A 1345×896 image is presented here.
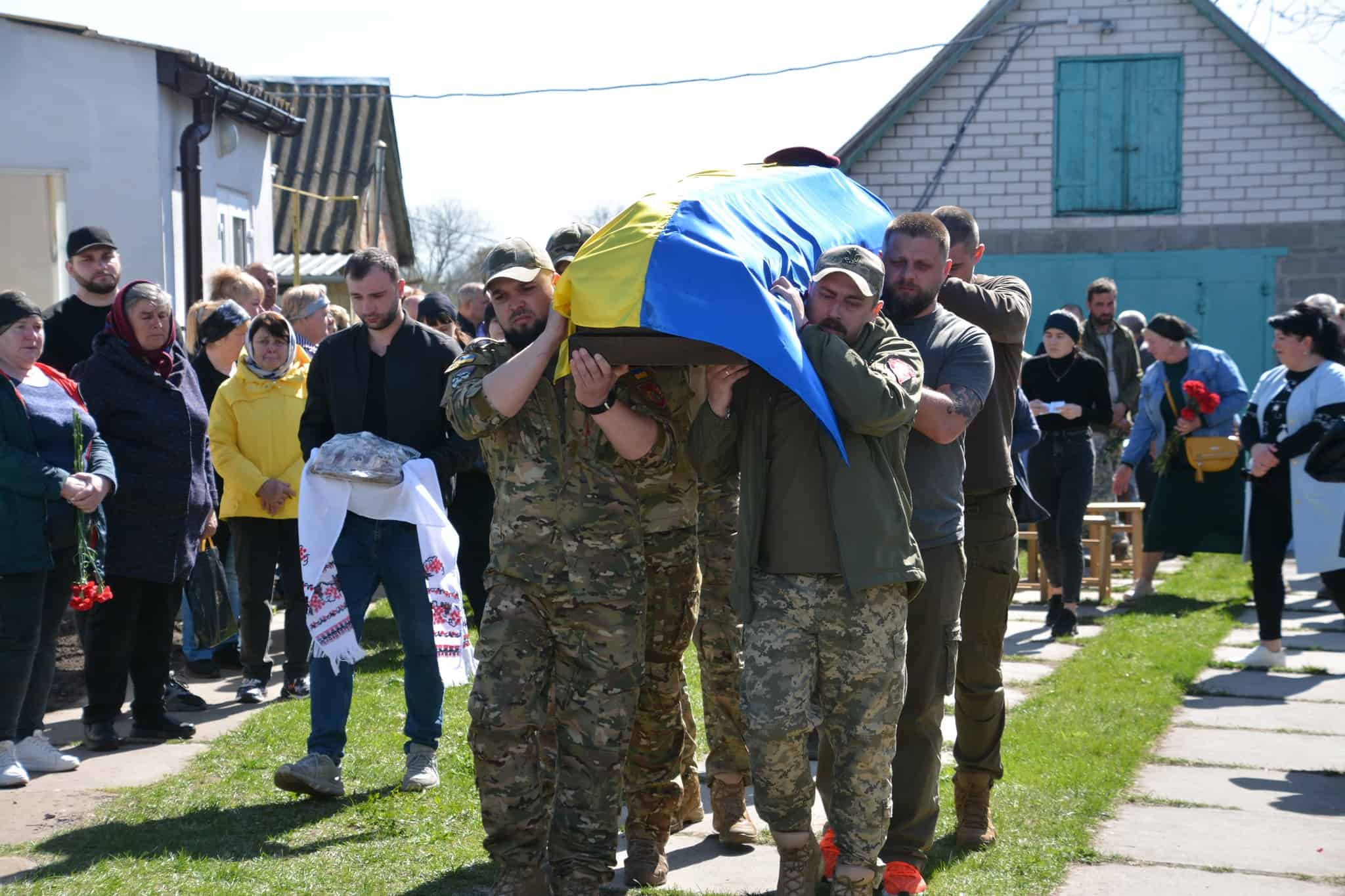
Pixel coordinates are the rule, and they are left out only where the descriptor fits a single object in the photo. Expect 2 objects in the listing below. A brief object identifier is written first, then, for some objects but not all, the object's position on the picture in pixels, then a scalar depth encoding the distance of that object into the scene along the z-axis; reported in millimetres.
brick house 17375
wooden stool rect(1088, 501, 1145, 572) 11141
